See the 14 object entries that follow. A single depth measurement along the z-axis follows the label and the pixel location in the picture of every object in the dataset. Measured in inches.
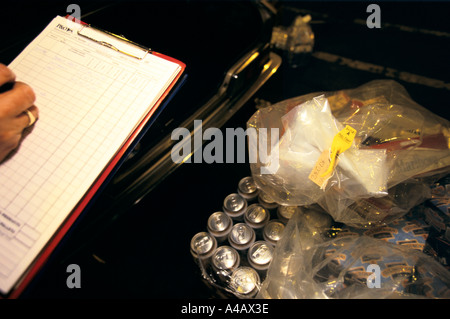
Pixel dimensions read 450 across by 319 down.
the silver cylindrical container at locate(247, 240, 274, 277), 38.2
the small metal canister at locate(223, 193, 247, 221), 44.1
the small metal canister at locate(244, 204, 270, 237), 42.8
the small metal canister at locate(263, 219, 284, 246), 40.4
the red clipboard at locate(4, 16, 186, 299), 23.1
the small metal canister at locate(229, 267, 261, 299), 36.4
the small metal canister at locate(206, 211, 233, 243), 42.3
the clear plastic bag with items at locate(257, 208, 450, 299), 30.5
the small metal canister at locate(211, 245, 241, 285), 39.2
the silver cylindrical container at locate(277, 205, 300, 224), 42.9
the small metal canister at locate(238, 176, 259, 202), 46.1
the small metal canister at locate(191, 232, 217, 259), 40.5
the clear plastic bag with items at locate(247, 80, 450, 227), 32.8
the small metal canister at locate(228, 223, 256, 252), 40.8
